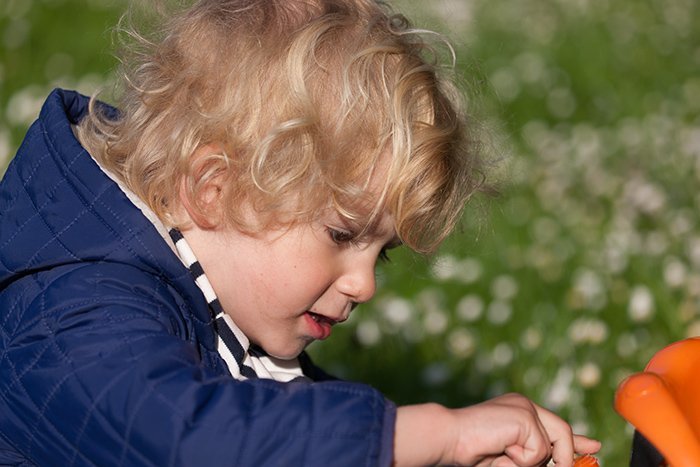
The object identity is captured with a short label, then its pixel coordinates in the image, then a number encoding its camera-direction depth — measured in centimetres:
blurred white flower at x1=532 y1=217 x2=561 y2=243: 673
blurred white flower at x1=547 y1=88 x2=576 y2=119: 873
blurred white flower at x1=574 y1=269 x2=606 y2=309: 593
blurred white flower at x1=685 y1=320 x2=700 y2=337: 552
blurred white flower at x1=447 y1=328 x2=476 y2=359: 571
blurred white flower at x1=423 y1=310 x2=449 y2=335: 592
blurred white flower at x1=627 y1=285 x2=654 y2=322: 575
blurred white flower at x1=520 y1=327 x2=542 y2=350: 563
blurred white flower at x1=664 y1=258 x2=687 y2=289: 594
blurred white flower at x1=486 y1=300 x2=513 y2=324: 590
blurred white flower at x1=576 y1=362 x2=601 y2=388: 521
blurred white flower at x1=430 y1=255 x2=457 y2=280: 637
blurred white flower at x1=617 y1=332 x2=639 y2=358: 546
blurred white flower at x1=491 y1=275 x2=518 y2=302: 613
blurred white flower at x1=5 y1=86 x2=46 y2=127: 779
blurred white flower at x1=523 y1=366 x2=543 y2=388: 538
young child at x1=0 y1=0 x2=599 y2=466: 312
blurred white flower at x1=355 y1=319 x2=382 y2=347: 586
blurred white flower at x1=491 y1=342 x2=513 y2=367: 557
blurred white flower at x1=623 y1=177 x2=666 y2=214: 683
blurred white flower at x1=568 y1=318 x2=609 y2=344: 554
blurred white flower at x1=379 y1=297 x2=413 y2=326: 601
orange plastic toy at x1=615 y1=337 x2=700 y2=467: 288
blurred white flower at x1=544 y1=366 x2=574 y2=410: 516
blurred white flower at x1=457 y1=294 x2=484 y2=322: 600
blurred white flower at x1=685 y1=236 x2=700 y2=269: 612
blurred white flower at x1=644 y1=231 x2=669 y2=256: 631
